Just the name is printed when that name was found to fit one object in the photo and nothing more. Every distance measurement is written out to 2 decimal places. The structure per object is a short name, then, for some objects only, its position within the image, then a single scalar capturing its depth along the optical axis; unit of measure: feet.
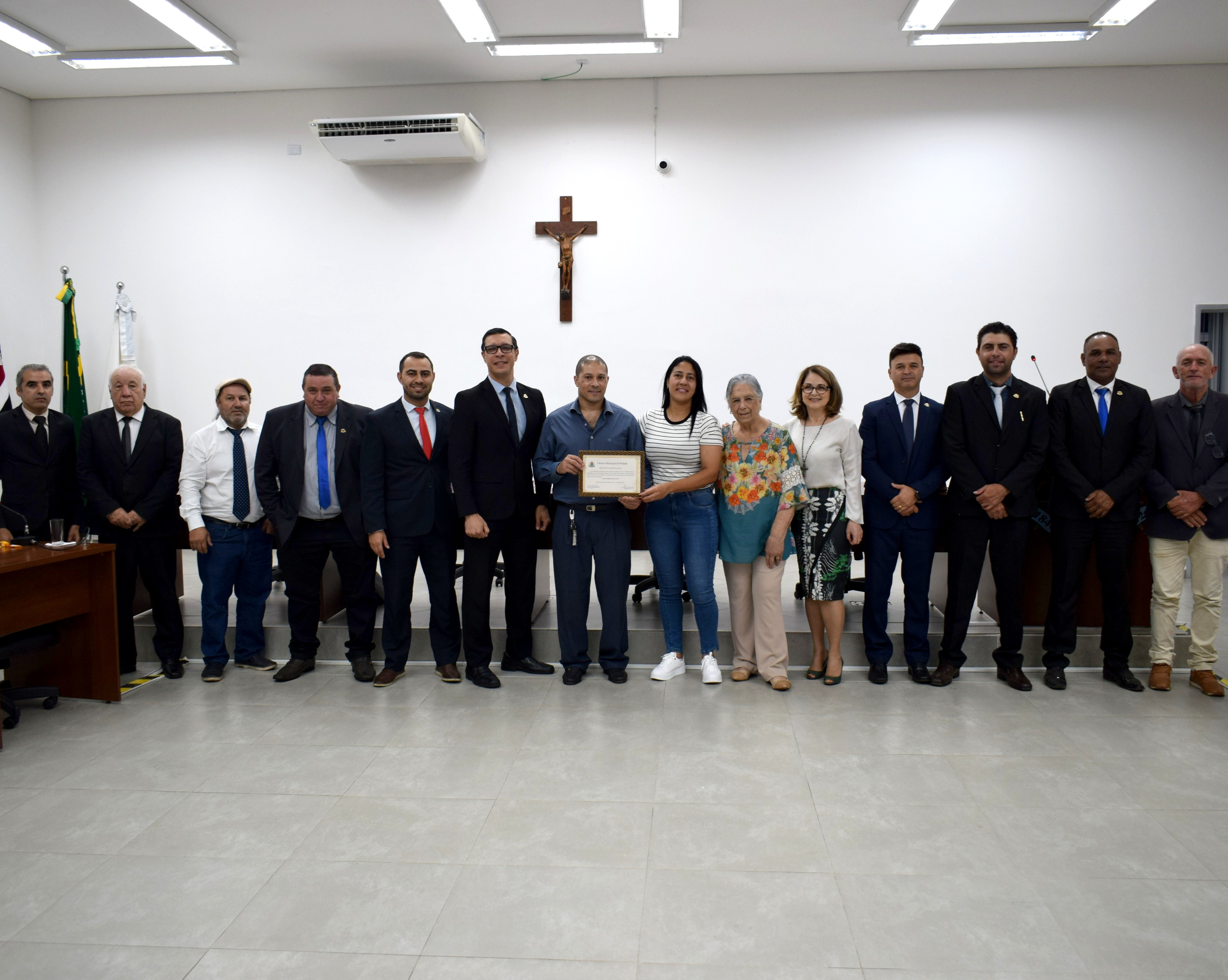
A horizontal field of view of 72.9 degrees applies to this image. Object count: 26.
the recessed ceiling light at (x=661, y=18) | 17.30
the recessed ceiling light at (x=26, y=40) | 18.24
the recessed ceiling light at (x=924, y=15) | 17.26
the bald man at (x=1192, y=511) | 12.41
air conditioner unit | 20.51
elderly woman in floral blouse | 12.59
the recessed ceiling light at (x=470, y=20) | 17.28
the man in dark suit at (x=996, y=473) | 12.49
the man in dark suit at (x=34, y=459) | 13.30
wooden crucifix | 21.91
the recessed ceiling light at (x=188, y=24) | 17.44
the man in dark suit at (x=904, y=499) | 12.76
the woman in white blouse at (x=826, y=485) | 12.66
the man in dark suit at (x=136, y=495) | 13.41
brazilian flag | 22.65
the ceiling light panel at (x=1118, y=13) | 17.46
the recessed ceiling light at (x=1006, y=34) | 18.62
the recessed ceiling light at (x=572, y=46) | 19.19
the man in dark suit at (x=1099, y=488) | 12.48
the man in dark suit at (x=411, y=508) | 12.97
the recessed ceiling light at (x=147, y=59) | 19.84
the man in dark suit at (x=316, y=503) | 13.34
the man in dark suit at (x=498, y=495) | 12.81
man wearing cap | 13.66
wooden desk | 12.27
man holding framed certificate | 12.48
